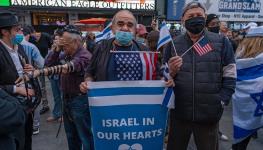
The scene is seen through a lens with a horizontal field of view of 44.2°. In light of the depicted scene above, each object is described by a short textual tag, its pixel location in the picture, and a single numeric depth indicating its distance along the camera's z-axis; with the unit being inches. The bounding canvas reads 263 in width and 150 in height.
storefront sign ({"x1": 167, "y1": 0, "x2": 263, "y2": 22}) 536.1
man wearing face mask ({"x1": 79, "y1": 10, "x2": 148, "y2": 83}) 109.5
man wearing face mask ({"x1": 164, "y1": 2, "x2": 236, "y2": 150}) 108.1
